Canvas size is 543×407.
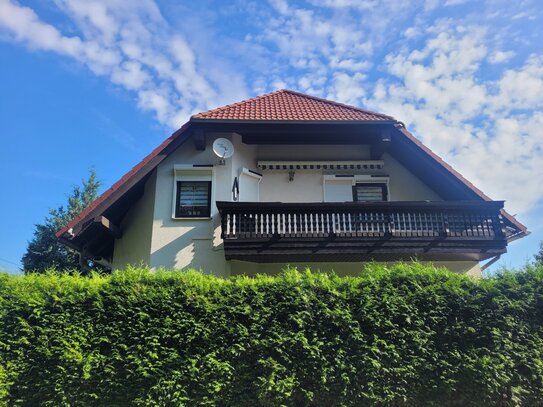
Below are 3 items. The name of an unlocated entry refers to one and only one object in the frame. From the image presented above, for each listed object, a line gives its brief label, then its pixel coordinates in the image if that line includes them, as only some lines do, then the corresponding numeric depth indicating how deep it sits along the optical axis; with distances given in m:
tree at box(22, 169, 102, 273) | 27.91
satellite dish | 12.40
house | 11.27
